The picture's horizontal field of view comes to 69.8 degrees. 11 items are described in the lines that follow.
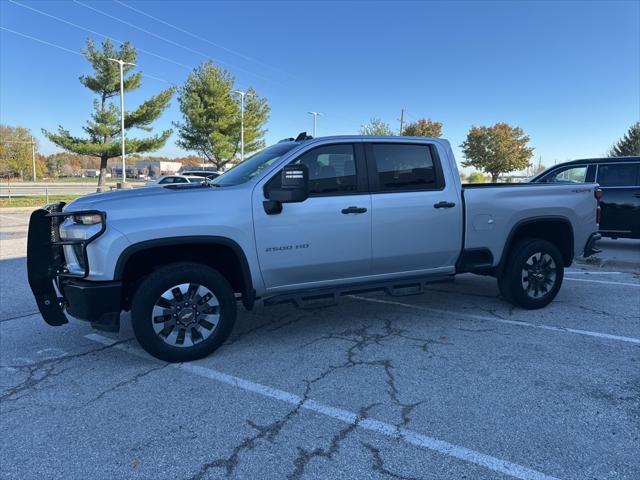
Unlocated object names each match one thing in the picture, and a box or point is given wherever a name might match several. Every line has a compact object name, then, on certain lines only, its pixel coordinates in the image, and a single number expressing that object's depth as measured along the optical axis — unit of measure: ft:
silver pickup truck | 12.30
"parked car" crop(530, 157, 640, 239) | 29.94
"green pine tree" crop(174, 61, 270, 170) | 113.80
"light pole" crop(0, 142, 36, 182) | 228.59
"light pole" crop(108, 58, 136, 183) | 90.48
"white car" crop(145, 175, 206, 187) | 55.36
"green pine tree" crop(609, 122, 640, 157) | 157.16
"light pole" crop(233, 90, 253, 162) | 115.03
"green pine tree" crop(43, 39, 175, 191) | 96.12
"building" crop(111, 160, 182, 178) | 348.59
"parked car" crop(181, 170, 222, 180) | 68.64
